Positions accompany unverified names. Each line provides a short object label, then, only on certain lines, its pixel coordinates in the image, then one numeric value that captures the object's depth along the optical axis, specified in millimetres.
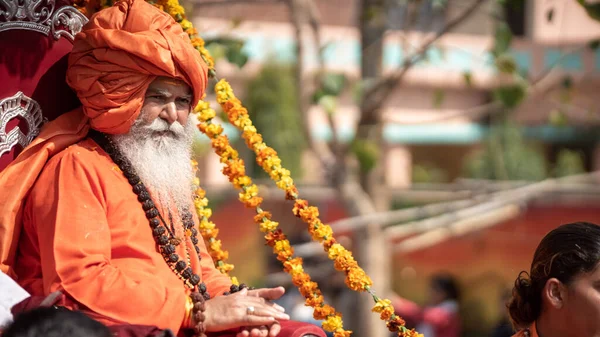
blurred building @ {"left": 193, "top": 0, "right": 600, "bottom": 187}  28476
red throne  6019
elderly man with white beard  5324
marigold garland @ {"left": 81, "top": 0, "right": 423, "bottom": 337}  6467
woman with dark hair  5740
